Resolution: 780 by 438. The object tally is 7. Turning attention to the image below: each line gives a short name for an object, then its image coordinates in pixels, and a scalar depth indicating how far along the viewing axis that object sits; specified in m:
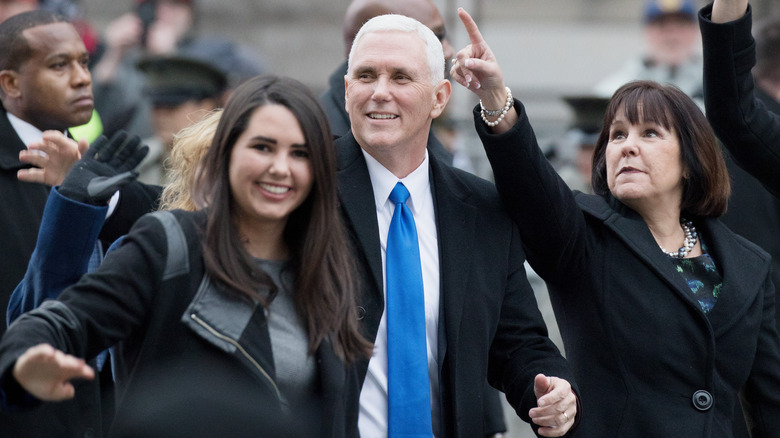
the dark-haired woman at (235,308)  6.09
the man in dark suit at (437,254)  7.79
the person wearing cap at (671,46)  17.52
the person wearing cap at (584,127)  15.65
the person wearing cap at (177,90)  15.61
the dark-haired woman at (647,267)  8.25
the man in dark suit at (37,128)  8.46
